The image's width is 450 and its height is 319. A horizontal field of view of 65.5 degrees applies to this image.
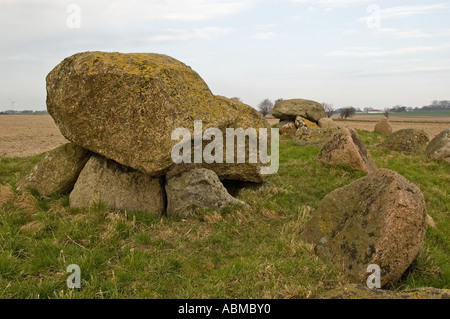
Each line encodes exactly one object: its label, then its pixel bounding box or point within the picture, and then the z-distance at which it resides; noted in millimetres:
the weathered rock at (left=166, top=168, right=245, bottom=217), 8312
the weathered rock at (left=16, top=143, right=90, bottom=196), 9039
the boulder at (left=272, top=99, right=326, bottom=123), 28141
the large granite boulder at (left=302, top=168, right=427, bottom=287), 5547
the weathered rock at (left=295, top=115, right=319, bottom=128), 25591
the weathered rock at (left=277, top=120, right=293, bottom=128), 28966
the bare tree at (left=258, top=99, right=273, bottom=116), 106812
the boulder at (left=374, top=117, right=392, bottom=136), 27250
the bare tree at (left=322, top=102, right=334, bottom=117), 82775
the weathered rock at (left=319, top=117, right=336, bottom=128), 27198
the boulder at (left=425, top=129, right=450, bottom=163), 16312
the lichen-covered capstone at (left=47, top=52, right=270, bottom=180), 7809
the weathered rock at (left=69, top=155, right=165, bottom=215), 8297
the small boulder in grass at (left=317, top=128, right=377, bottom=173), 12805
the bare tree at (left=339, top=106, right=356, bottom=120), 80938
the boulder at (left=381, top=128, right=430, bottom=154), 18391
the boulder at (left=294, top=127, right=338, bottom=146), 19578
